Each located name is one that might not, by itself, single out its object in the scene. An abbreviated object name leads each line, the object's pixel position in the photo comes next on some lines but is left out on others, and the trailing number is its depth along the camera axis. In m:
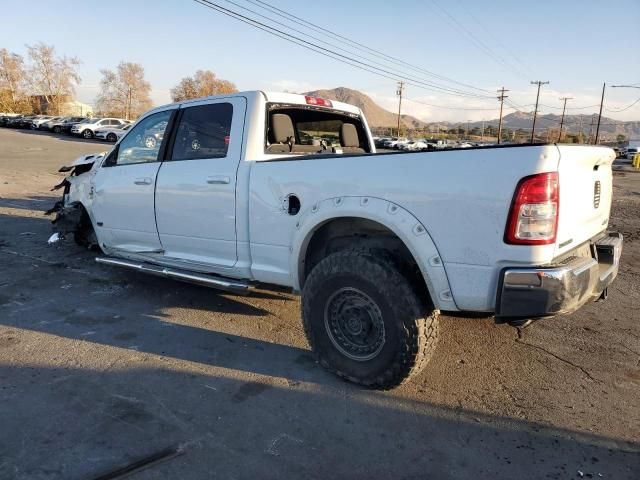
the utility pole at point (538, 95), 76.57
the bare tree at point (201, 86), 91.00
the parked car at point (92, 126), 39.88
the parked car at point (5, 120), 52.94
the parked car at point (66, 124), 43.87
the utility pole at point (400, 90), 86.65
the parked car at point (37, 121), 49.06
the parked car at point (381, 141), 58.33
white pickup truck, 2.70
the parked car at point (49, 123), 47.44
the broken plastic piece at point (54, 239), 7.06
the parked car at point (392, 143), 57.19
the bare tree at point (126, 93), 101.31
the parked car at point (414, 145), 55.28
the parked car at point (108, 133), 38.31
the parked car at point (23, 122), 51.00
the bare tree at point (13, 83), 86.69
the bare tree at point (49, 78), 91.58
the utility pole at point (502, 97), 76.44
